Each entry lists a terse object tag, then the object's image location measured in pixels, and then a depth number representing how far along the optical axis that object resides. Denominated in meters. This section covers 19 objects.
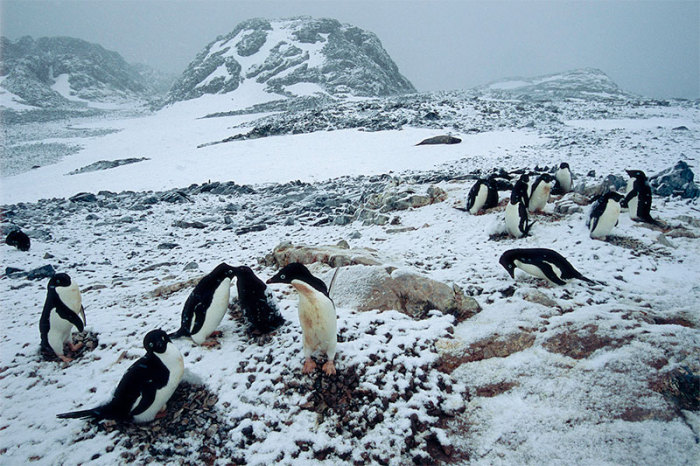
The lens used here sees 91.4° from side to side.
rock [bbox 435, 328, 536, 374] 3.20
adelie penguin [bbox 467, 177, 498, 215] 7.32
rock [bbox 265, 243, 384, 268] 4.97
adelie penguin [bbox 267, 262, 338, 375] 3.04
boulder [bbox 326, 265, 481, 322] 3.94
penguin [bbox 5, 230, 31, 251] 7.44
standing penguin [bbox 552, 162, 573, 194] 7.93
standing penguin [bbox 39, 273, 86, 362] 3.67
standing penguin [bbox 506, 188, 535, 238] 6.04
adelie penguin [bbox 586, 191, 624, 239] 5.35
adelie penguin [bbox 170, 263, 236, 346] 3.59
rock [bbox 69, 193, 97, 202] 11.94
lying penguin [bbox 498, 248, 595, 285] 4.26
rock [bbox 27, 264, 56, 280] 6.29
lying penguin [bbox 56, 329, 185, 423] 2.60
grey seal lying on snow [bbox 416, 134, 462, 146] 17.44
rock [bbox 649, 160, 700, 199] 6.95
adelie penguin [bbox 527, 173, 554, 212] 6.84
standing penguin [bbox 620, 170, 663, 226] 5.90
